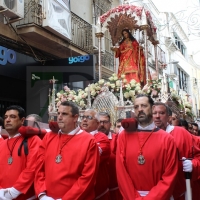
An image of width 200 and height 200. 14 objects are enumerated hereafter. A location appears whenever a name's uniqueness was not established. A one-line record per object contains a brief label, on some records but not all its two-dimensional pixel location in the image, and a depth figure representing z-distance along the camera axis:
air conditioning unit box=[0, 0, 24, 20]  8.00
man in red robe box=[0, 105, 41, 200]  3.46
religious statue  8.41
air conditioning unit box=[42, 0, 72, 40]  9.11
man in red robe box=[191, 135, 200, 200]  4.12
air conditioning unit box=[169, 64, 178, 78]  21.70
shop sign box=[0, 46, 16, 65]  8.40
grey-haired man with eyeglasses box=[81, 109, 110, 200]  4.00
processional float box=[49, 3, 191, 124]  6.39
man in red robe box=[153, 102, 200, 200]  3.51
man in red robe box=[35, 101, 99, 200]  3.25
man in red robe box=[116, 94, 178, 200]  3.11
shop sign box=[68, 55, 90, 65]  9.70
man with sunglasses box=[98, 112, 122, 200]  4.45
